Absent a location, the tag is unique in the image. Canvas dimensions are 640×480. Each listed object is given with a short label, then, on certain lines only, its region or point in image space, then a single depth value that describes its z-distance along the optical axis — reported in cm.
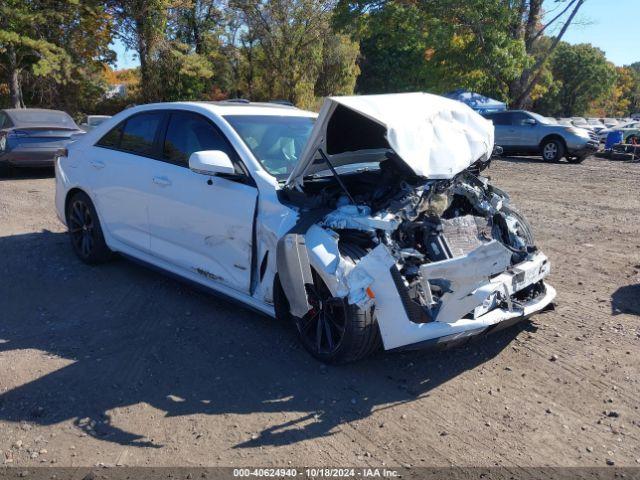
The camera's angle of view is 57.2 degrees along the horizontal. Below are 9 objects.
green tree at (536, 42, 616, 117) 5722
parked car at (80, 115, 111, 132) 1477
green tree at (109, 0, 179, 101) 2573
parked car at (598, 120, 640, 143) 2161
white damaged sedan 360
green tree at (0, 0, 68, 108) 2091
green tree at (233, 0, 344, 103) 2880
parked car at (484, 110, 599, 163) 1823
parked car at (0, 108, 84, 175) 1216
